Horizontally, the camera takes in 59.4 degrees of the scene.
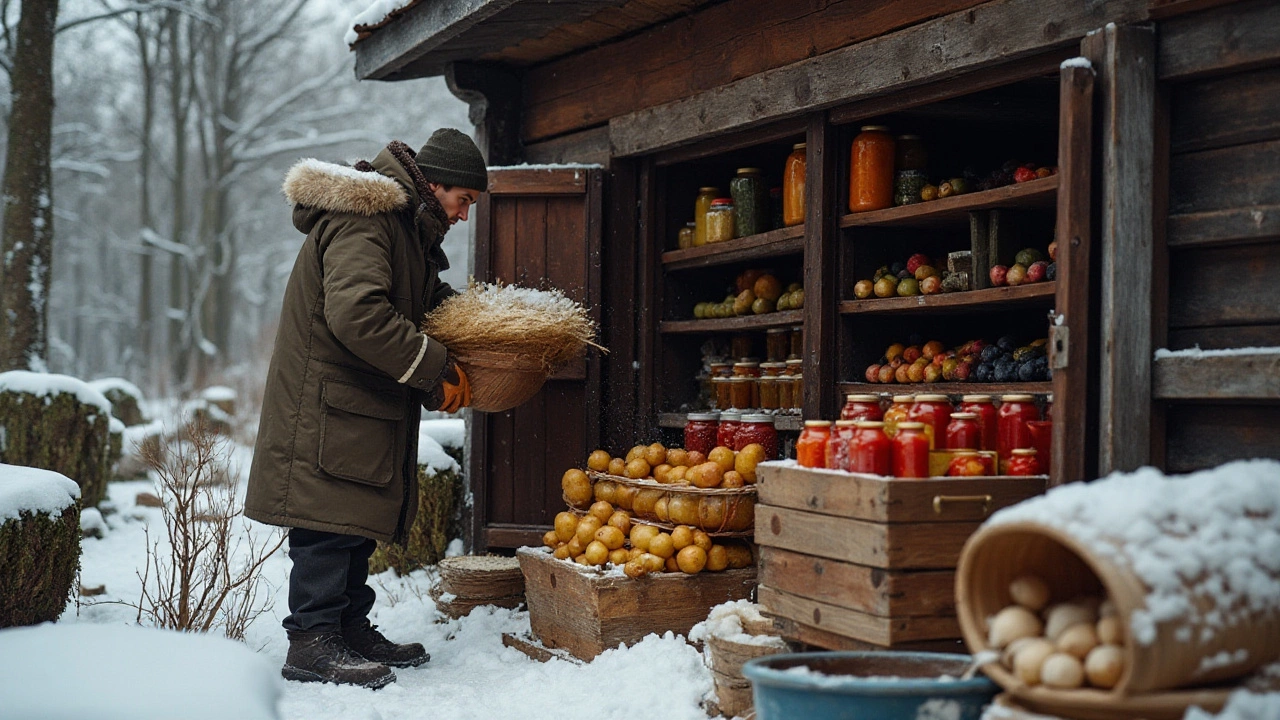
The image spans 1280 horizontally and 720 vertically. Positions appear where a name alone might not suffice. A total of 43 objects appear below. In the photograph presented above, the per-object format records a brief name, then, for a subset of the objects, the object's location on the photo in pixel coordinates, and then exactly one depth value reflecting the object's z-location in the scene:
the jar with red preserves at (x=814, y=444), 3.75
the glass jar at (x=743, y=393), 5.70
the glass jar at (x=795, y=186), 5.12
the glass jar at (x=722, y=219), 5.64
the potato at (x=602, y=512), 5.11
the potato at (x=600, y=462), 5.37
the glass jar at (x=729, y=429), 5.10
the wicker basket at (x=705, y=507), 4.74
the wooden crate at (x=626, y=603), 4.63
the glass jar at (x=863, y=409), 3.85
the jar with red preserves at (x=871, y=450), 3.45
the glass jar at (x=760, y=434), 4.99
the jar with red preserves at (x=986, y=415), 3.77
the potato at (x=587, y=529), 4.99
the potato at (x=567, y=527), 5.14
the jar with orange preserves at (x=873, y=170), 4.77
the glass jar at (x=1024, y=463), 3.52
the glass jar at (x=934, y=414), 3.72
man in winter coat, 4.40
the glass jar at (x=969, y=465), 3.48
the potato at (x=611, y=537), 4.89
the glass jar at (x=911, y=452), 3.42
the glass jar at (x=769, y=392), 5.51
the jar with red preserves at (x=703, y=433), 5.30
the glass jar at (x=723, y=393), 5.75
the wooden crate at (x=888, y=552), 3.27
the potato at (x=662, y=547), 4.72
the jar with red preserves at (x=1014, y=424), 3.69
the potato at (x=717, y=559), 4.73
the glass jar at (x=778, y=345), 5.64
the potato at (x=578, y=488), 5.33
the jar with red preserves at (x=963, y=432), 3.63
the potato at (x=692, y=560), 4.64
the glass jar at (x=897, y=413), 3.75
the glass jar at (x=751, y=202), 5.55
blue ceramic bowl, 2.72
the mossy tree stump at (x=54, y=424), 8.34
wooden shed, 3.31
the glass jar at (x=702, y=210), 5.76
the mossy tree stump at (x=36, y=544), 4.75
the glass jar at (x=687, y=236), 5.93
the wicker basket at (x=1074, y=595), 2.33
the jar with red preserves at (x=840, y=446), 3.60
